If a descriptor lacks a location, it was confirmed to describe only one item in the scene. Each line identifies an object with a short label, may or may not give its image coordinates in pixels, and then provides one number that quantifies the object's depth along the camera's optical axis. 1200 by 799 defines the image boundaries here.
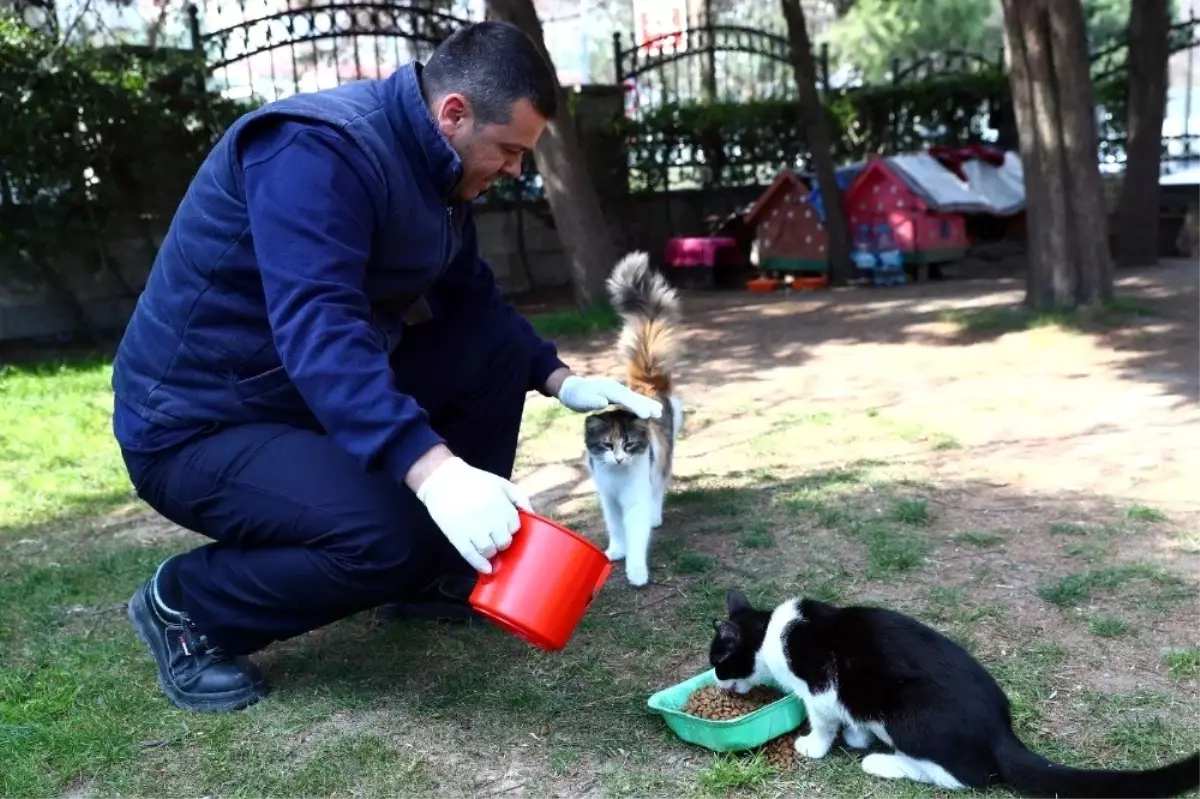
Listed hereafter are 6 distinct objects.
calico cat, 3.41
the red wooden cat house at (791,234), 9.85
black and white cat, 2.01
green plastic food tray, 2.25
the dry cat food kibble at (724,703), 2.37
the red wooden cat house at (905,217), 9.51
